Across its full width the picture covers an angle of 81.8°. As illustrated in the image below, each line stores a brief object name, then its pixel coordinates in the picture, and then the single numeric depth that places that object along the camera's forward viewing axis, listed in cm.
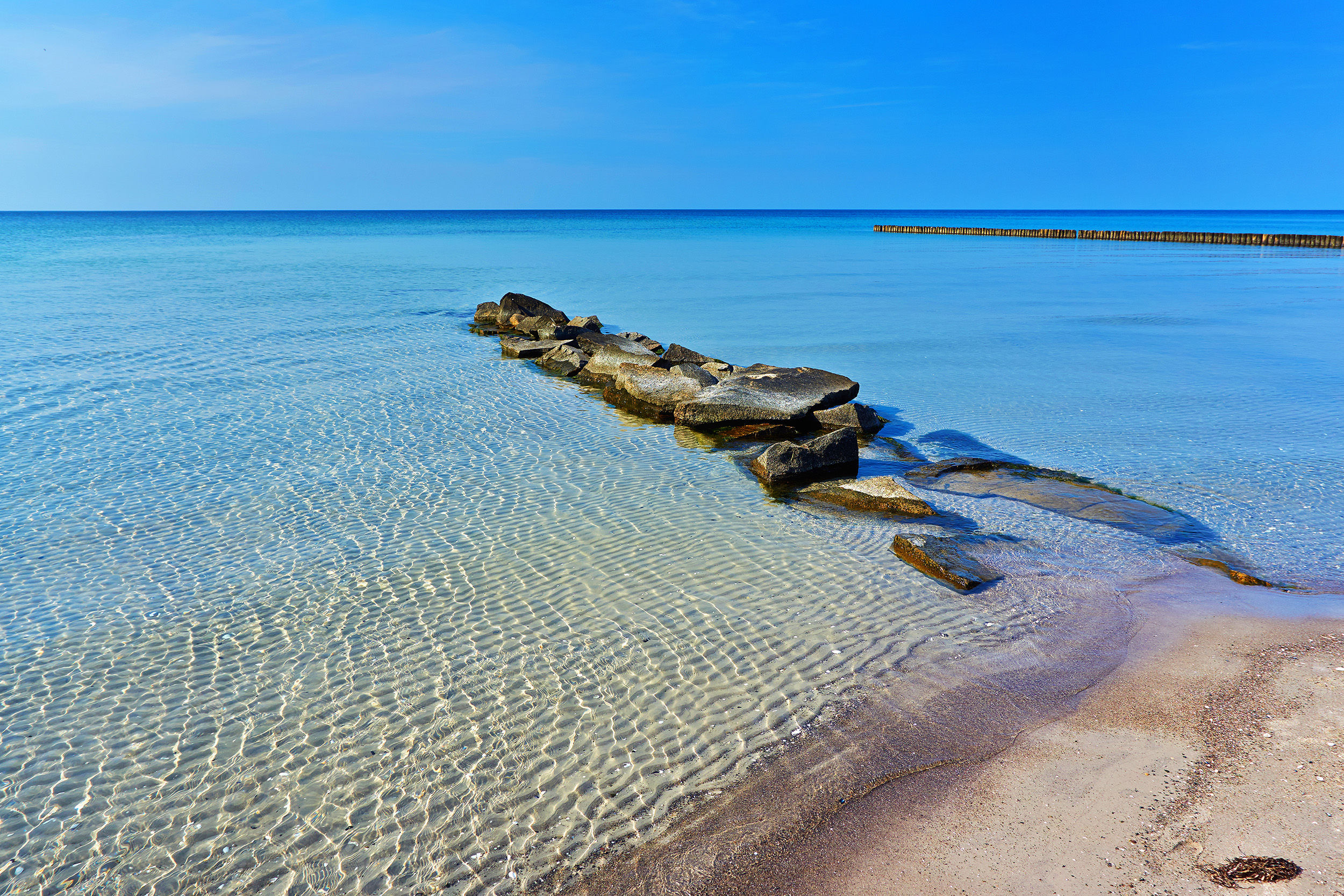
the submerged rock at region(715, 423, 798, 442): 1146
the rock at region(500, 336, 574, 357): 1775
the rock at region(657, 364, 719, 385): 1317
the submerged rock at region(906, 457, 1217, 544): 815
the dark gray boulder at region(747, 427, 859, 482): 956
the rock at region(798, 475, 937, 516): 858
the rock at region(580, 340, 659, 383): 1489
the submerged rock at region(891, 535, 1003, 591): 696
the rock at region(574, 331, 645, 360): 1698
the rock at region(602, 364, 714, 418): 1266
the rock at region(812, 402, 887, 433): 1159
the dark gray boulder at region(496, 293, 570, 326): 2175
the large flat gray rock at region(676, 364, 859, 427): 1173
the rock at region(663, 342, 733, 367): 1536
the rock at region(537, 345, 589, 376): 1625
